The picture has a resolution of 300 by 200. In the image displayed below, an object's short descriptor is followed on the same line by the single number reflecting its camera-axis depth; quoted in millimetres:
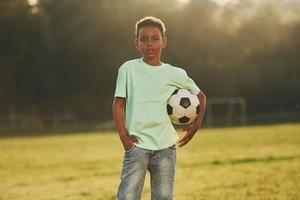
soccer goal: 36562
